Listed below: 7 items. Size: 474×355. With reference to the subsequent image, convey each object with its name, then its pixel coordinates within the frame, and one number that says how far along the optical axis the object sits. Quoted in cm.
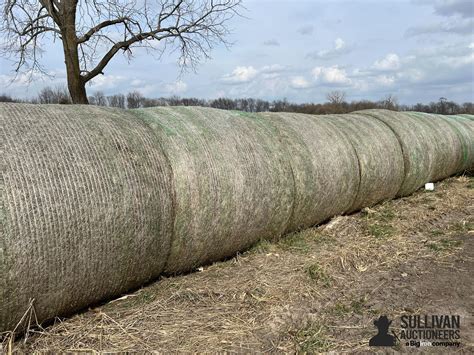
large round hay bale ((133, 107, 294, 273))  384
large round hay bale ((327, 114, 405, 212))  634
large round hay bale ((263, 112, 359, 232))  511
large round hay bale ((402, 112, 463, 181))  848
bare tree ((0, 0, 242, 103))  1273
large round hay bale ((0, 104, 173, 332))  274
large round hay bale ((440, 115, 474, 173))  970
